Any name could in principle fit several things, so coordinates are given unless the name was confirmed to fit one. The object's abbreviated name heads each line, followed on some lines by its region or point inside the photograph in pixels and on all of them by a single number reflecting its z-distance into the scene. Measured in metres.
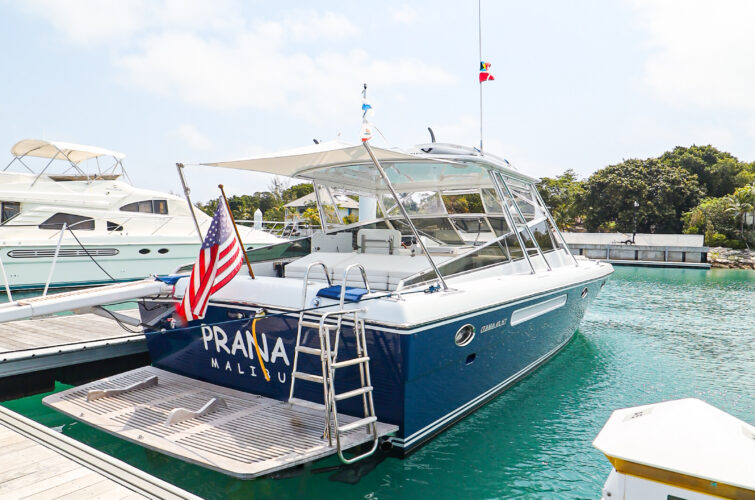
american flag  4.17
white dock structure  28.97
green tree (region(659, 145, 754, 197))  42.28
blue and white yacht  3.99
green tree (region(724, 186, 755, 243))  32.00
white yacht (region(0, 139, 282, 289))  14.05
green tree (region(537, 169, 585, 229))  42.72
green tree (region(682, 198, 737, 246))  32.77
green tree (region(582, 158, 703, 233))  38.03
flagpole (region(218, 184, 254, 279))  4.35
